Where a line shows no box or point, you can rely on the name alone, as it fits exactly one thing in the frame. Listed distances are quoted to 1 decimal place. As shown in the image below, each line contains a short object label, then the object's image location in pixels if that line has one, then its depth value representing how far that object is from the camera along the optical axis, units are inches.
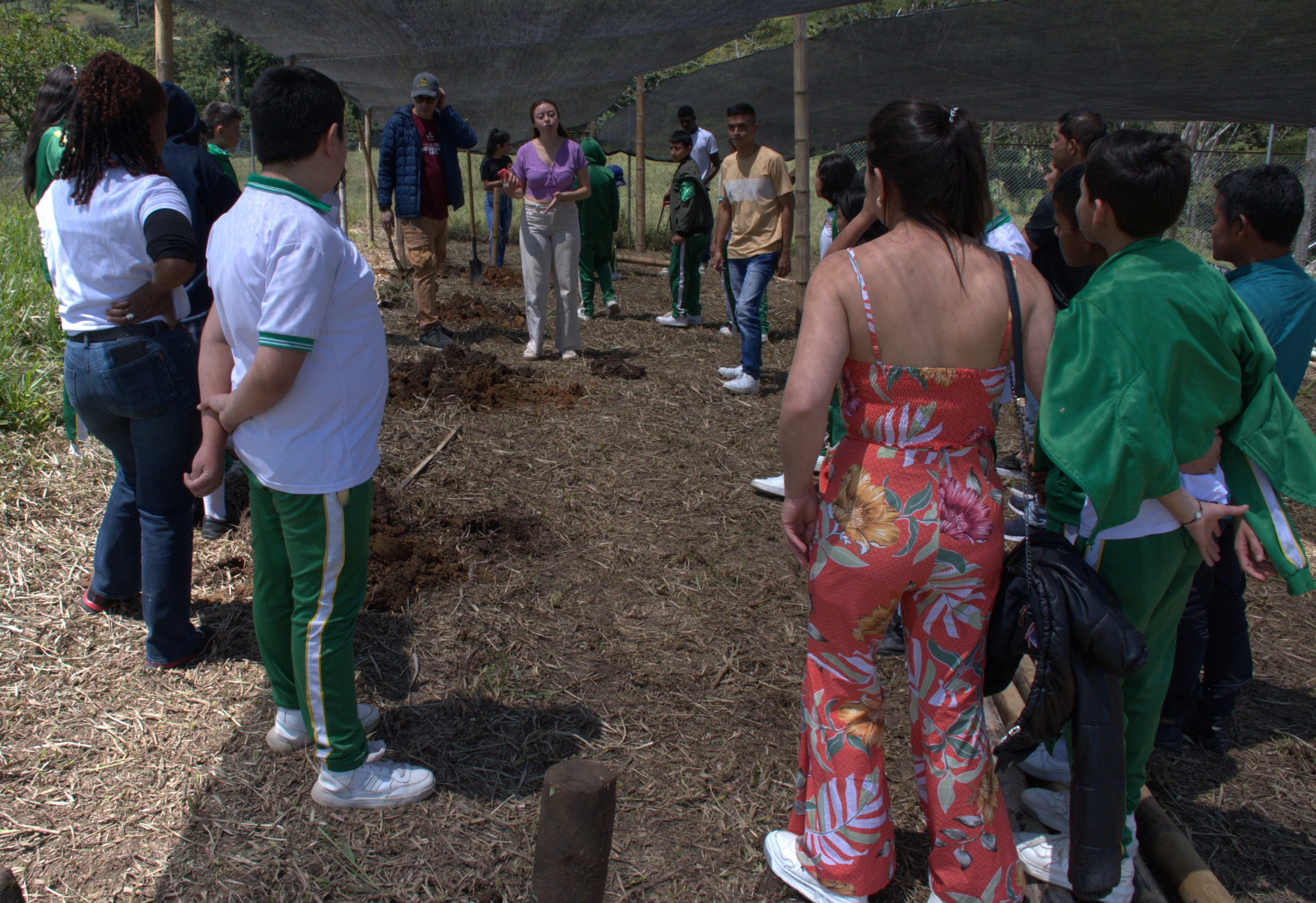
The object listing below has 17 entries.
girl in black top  434.6
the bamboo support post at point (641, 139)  446.9
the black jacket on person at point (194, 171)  141.6
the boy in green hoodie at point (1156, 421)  74.3
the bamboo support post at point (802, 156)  289.9
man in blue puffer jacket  279.3
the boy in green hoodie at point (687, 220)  335.3
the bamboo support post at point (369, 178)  475.2
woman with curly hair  111.1
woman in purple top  269.7
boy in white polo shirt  80.3
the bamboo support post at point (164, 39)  194.7
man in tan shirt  254.2
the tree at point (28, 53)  865.5
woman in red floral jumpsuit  72.4
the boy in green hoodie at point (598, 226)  354.9
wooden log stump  56.3
